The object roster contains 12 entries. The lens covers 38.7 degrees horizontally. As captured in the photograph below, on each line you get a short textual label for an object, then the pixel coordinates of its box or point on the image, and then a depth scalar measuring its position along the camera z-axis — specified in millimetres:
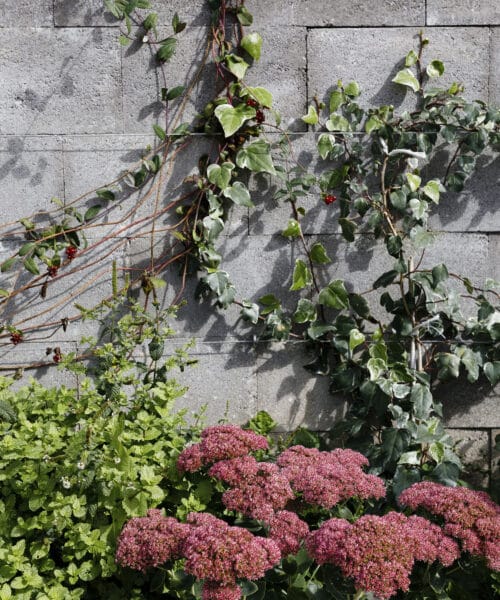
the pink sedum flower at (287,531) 1663
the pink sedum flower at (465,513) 1701
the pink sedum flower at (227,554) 1516
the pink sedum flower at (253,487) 1734
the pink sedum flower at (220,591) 1507
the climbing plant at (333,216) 2512
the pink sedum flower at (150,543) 1640
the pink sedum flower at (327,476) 1782
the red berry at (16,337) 2492
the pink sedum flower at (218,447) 1888
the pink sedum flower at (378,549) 1523
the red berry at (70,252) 2512
